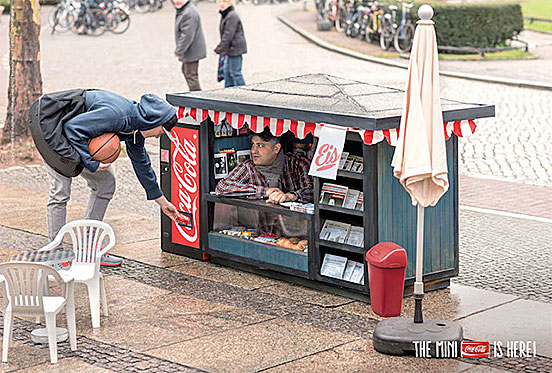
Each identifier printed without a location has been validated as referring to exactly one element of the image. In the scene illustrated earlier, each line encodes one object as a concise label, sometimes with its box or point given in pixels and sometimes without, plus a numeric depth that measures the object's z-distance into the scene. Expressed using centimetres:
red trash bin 652
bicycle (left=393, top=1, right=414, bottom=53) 2530
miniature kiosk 689
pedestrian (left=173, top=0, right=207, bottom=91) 1609
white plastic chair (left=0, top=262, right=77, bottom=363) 564
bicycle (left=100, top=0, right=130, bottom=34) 3147
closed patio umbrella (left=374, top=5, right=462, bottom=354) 591
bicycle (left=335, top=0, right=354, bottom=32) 2949
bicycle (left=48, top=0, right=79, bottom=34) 3127
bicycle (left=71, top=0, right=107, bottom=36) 3106
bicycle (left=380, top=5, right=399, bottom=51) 2578
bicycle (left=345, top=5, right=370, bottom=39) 2797
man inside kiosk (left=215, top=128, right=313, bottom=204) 789
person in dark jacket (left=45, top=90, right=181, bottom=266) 689
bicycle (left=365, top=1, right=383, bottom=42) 2676
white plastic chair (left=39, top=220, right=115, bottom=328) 642
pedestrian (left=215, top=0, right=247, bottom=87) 1620
